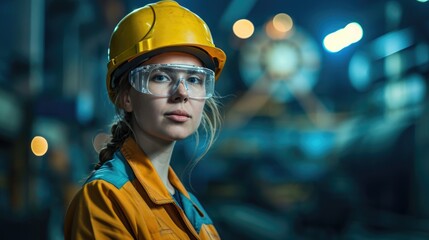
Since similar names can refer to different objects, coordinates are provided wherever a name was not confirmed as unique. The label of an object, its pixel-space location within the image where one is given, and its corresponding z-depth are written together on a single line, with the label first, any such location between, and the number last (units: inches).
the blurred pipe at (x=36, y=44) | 180.2
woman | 39.4
